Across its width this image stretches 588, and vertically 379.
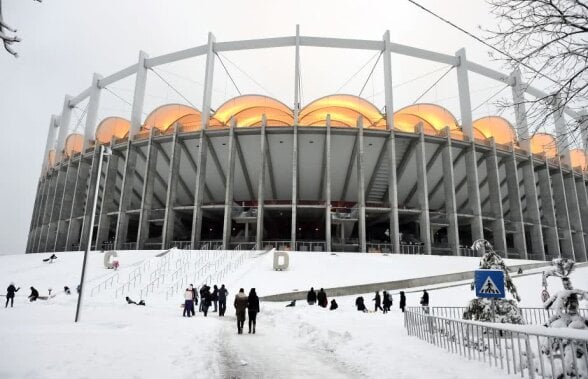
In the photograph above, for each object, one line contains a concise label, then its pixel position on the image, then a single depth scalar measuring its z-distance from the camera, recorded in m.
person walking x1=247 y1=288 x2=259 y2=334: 9.78
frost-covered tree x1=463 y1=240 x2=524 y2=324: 8.16
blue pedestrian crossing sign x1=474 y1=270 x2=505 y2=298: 5.98
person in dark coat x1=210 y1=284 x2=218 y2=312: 15.04
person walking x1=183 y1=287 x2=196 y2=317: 12.62
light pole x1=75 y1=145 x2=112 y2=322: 10.17
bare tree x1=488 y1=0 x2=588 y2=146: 4.43
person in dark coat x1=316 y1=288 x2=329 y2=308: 15.31
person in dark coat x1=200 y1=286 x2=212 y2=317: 13.74
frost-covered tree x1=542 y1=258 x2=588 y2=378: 4.26
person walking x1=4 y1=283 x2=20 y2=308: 15.12
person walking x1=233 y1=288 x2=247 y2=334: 9.52
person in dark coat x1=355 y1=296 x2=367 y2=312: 14.90
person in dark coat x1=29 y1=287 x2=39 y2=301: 17.43
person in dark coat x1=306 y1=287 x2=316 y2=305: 15.99
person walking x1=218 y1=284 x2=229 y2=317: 14.03
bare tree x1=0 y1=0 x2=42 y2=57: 3.07
